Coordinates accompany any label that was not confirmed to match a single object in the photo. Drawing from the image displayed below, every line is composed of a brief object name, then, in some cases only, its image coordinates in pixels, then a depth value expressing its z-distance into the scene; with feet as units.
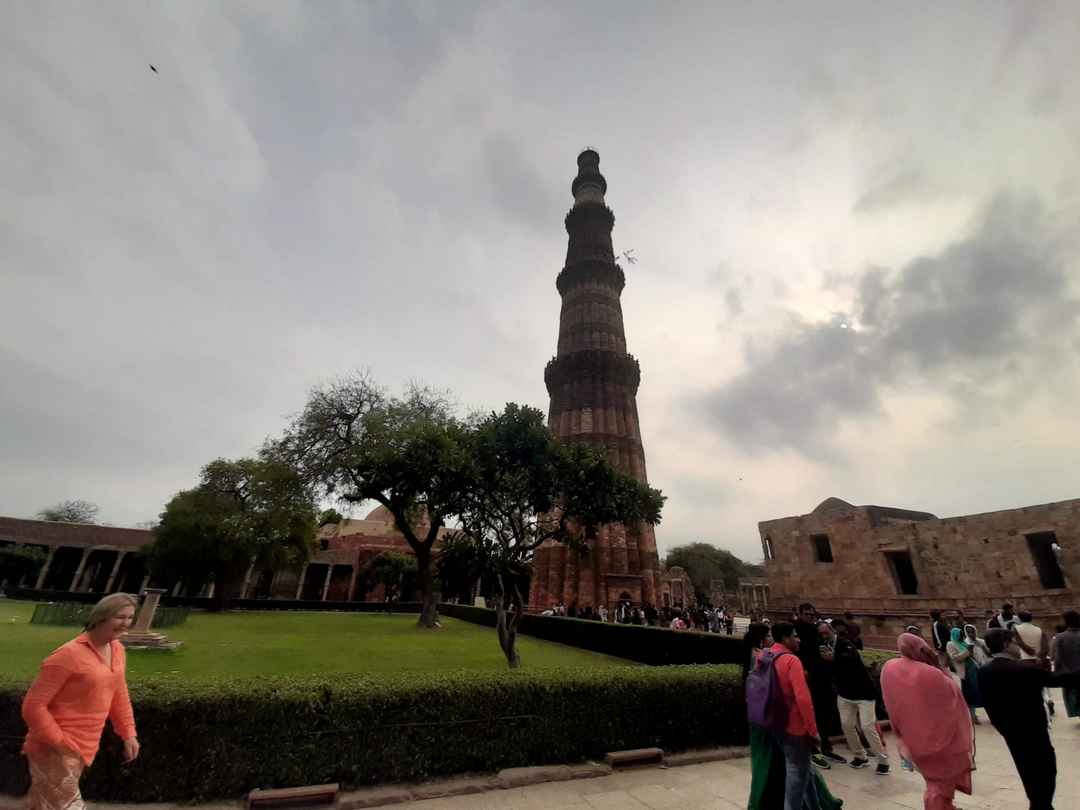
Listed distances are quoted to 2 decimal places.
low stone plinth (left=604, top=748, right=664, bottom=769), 19.77
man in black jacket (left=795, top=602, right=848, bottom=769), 22.12
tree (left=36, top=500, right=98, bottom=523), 219.00
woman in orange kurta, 9.15
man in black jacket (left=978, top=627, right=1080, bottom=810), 11.79
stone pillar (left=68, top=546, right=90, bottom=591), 144.96
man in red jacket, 13.02
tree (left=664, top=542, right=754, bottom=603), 208.64
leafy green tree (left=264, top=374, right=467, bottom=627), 52.85
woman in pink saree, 11.23
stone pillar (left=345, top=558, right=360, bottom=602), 160.37
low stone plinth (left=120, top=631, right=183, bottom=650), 43.65
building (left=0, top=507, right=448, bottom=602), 141.28
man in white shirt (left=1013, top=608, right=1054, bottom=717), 22.94
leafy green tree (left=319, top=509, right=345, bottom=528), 103.37
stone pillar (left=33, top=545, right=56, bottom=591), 135.83
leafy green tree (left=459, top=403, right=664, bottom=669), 46.01
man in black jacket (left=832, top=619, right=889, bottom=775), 20.38
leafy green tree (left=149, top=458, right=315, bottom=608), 82.84
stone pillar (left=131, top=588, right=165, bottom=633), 46.75
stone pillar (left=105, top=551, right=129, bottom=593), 141.77
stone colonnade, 146.51
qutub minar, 104.32
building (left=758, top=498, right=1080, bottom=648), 55.62
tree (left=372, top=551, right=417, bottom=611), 148.36
